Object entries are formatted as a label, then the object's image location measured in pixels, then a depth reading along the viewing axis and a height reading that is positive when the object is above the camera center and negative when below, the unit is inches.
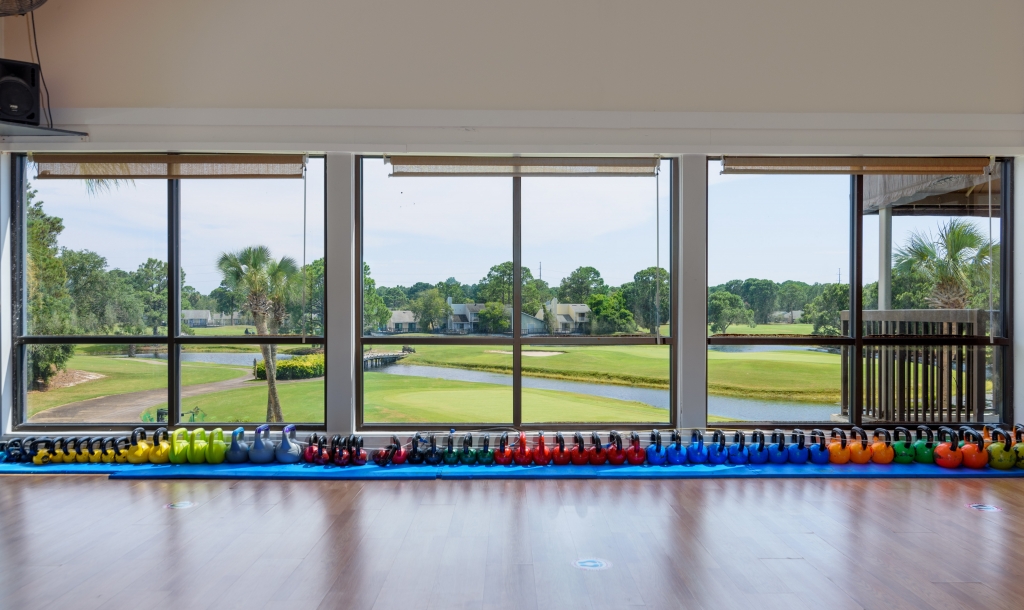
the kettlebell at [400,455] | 207.0 -43.5
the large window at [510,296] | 227.1 +4.7
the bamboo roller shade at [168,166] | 220.4 +45.6
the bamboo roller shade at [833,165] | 222.5 +46.9
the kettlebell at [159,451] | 209.0 -42.7
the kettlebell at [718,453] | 208.1 -42.8
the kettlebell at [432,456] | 207.3 -43.7
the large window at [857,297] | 228.7 +4.6
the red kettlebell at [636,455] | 207.3 -43.2
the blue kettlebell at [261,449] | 207.8 -42.0
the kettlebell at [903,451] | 208.8 -42.2
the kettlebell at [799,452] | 209.0 -42.7
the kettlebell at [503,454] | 205.9 -42.8
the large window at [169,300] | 225.8 +3.1
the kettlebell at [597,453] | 207.3 -42.6
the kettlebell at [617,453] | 207.5 -42.7
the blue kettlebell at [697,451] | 208.1 -42.1
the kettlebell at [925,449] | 208.4 -41.5
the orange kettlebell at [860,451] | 209.0 -42.2
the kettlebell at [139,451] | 209.0 -42.9
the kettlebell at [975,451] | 203.2 -41.1
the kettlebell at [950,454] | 203.9 -41.9
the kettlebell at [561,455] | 207.0 -43.4
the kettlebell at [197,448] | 208.2 -41.7
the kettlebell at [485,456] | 207.6 -43.8
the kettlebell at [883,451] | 208.4 -42.2
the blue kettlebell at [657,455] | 207.2 -43.1
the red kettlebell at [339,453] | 206.1 -42.7
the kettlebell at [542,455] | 206.2 -43.1
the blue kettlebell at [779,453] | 209.3 -42.9
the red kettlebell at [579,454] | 207.3 -43.0
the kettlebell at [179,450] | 208.4 -42.3
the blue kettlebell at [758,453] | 209.0 -42.8
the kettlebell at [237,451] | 208.7 -42.6
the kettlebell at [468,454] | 206.8 -42.9
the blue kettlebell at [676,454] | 207.6 -43.0
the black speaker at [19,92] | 203.0 +63.8
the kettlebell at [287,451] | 208.1 -42.4
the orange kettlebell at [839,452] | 209.2 -42.6
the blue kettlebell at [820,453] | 208.8 -42.7
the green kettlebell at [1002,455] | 202.4 -41.9
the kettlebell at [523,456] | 206.4 -43.4
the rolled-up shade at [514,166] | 222.2 +46.3
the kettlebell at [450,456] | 206.5 -43.6
